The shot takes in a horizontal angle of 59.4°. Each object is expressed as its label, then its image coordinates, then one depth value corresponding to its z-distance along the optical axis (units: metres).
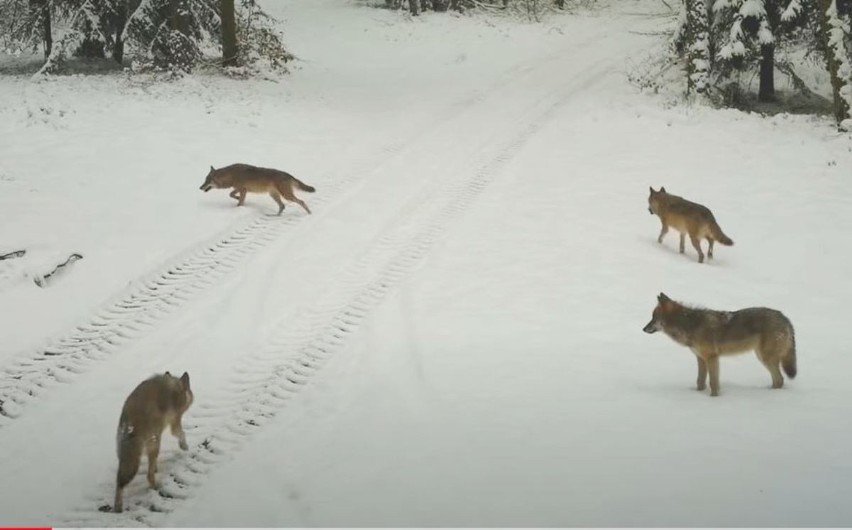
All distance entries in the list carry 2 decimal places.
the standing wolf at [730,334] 7.23
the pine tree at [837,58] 17.20
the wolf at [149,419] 5.42
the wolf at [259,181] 12.56
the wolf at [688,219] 11.72
